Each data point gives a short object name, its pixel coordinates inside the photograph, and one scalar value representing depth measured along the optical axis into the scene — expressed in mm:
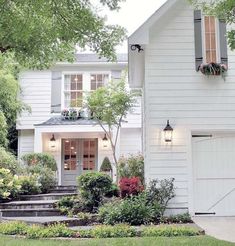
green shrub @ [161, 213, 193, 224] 10235
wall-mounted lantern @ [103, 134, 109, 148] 18438
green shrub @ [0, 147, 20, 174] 15586
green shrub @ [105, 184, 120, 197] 12602
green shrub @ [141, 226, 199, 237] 8312
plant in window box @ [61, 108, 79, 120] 18672
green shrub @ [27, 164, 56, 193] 15672
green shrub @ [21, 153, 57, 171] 17078
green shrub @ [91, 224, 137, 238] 8312
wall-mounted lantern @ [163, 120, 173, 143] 11086
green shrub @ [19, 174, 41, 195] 14492
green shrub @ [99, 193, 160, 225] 9883
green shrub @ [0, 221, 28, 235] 8797
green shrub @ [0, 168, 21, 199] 13350
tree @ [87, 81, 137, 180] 16688
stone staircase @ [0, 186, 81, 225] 10428
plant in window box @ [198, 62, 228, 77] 11258
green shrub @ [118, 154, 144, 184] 14992
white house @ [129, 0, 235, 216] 11195
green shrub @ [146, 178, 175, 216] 10727
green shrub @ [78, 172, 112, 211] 11906
